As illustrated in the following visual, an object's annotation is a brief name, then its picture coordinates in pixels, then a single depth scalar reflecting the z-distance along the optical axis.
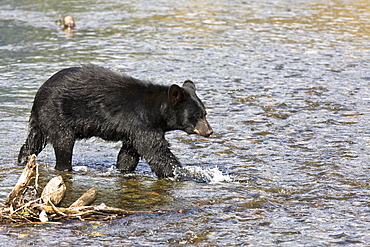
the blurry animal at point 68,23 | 34.69
